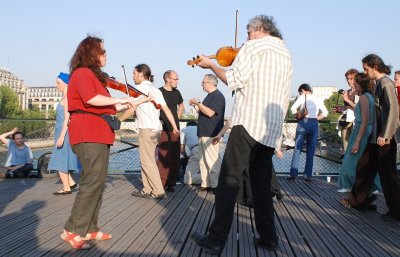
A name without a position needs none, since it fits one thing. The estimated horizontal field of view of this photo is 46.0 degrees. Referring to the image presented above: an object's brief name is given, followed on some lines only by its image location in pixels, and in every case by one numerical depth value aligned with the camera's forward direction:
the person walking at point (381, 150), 5.23
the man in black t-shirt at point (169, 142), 7.45
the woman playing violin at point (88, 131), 3.93
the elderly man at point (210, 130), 7.28
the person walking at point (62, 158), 6.85
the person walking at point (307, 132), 8.70
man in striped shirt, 3.79
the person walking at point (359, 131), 5.87
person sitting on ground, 9.05
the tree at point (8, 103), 90.44
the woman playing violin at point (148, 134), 6.50
